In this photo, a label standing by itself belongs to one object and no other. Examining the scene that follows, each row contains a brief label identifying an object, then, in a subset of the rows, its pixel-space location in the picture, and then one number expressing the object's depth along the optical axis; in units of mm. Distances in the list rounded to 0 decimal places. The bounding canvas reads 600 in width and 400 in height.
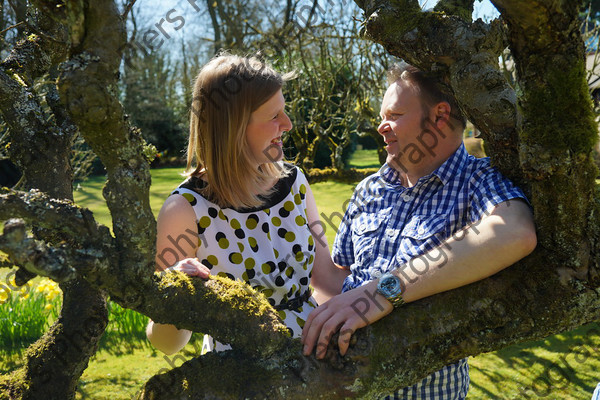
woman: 2033
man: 1526
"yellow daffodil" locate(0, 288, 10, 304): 4898
